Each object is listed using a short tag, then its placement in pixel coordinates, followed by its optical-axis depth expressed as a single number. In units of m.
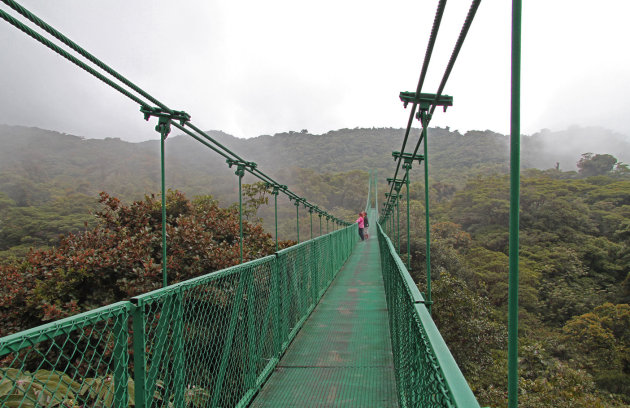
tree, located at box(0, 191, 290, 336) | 3.98
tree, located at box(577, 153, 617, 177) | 48.38
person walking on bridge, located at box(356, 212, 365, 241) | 17.12
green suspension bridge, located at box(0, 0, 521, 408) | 1.02
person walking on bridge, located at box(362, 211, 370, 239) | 17.98
